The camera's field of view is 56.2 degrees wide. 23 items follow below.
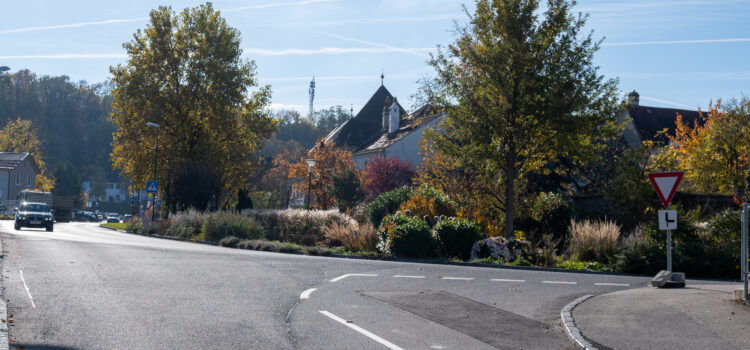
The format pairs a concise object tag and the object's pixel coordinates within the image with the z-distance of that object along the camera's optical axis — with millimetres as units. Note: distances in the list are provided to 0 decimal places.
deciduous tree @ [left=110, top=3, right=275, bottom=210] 47031
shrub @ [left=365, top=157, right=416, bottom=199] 47219
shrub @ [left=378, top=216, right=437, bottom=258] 21391
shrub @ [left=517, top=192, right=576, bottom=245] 25762
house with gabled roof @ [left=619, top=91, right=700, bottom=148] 50812
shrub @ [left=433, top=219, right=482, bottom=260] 21281
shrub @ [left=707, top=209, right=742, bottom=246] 16859
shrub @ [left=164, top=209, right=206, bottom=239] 34406
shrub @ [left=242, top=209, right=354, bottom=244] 29016
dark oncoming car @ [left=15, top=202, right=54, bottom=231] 39688
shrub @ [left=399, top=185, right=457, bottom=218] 26688
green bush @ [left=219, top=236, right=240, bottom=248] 27797
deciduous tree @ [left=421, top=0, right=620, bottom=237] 22156
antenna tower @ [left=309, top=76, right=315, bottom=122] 145250
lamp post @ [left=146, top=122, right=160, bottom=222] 43878
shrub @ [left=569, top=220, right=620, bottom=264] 19297
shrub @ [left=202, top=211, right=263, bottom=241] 30875
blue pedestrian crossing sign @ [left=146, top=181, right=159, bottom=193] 42312
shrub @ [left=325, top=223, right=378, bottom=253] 23453
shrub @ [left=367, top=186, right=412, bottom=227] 29241
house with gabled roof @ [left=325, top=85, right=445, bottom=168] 59375
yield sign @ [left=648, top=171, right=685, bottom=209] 12701
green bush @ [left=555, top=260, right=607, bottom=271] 18391
